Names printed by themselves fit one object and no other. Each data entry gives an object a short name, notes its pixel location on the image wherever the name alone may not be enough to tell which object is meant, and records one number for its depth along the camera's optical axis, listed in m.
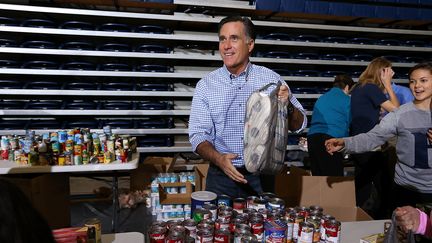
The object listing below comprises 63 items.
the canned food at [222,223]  1.31
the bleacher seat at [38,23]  4.61
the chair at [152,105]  5.03
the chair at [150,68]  5.00
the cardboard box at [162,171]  3.25
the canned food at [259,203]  1.51
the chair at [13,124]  4.62
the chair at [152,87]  5.02
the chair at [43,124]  4.70
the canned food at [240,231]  1.24
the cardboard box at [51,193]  2.62
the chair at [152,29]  4.97
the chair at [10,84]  4.59
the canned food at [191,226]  1.27
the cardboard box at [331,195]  2.12
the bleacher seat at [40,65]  4.66
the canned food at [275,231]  1.24
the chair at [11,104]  4.60
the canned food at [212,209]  1.39
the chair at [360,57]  5.94
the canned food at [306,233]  1.31
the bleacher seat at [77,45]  4.75
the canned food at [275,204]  1.48
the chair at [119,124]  4.89
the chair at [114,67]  4.89
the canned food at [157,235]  1.20
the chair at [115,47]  4.86
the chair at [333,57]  5.79
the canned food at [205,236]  1.21
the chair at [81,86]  4.80
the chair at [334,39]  5.78
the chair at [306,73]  5.62
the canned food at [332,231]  1.33
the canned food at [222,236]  1.21
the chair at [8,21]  4.51
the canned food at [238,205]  1.52
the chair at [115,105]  4.93
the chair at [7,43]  4.54
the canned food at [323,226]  1.36
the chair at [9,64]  4.57
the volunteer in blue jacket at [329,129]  3.20
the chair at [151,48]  4.99
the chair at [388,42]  6.05
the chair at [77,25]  4.77
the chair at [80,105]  4.78
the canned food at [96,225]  1.33
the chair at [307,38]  5.62
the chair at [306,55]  5.62
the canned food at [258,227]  1.31
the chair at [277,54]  5.50
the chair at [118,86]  4.91
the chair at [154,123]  5.02
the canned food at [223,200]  1.58
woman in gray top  1.99
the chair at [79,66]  4.76
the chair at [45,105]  4.65
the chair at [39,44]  4.63
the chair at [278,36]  5.49
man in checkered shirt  1.87
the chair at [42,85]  4.63
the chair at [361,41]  5.94
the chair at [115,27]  4.86
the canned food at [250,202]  1.54
